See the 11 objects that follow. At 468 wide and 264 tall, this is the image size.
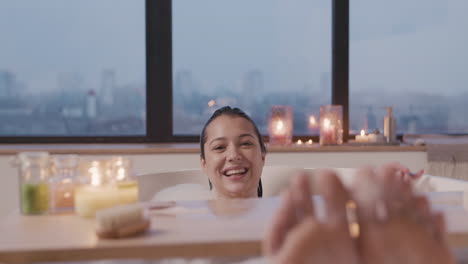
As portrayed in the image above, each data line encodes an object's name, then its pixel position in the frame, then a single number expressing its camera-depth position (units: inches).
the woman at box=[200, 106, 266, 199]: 68.2
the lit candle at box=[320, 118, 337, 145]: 100.3
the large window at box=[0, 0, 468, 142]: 110.4
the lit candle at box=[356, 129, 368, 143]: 101.6
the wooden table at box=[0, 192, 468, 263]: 31.4
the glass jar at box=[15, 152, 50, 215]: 38.9
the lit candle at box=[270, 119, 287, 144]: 100.0
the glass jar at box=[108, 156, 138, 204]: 39.4
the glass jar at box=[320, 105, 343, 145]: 100.4
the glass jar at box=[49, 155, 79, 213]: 40.4
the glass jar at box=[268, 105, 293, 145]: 100.1
